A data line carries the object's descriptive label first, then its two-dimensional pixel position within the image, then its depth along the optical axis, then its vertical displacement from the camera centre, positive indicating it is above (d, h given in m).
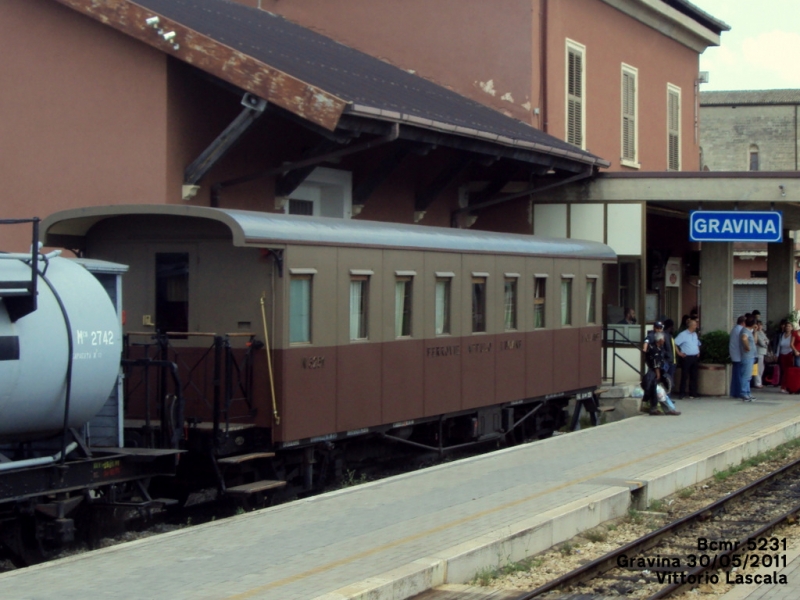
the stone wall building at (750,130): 61.94 +10.30
